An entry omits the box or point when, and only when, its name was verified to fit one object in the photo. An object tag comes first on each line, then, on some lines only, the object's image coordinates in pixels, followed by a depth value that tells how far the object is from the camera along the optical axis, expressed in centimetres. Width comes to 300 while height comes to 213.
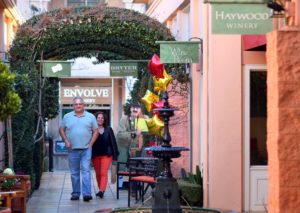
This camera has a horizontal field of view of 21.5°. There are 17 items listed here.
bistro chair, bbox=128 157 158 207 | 1357
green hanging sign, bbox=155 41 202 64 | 1380
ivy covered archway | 1506
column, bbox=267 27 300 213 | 639
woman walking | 1527
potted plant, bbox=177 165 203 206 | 1295
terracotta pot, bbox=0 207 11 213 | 879
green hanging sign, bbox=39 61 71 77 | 1630
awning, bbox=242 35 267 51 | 1180
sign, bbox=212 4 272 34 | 898
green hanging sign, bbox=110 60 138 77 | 1788
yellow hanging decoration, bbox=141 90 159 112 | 1492
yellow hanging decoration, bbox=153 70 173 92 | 1470
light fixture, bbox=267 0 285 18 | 745
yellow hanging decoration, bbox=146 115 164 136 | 1440
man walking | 1462
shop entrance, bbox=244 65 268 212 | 1250
